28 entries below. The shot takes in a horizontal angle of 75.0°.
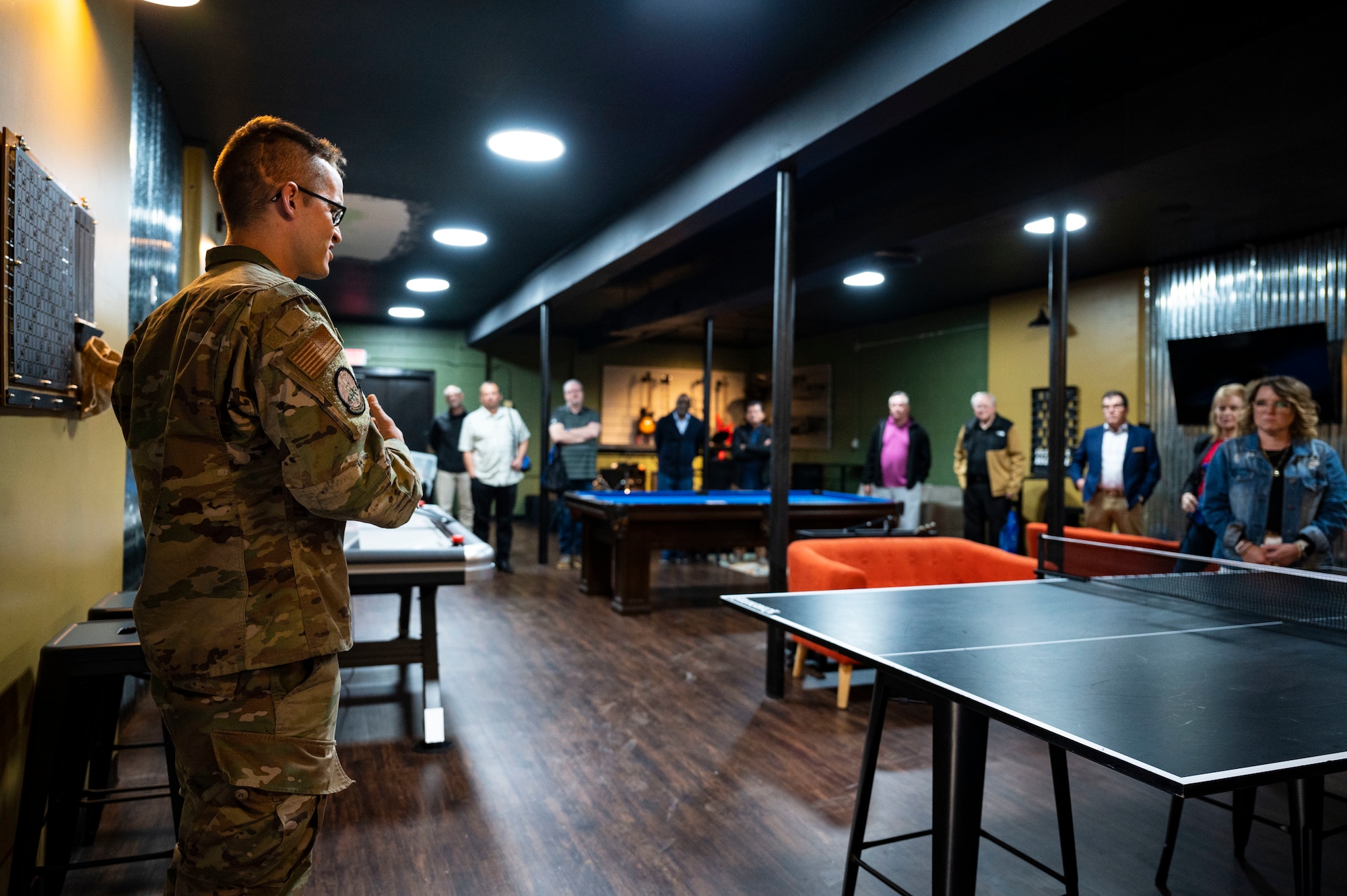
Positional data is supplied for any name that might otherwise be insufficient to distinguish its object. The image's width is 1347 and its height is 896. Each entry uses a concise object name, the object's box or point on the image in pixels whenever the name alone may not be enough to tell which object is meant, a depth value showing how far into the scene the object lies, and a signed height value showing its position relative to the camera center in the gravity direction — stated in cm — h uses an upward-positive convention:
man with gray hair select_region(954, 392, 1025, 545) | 768 -8
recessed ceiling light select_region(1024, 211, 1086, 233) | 606 +168
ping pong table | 131 -41
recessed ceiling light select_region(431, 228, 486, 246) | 685 +174
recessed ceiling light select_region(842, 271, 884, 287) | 793 +166
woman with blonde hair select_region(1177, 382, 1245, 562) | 431 +2
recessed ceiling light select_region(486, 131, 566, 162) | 469 +170
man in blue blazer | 668 -6
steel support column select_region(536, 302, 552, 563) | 803 +65
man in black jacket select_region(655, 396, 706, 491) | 824 +8
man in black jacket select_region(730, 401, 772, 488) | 859 +11
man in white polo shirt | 734 -3
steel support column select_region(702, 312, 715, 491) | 848 +65
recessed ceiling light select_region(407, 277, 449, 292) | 912 +179
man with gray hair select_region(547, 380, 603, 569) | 780 +9
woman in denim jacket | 343 -8
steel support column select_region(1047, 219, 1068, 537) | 425 +41
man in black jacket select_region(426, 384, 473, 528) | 816 -9
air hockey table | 320 -44
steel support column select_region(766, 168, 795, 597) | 411 +45
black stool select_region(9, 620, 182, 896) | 193 -69
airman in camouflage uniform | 140 -15
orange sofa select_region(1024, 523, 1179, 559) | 477 -45
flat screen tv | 626 +77
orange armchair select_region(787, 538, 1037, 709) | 398 -50
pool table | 587 -48
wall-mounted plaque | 199 +42
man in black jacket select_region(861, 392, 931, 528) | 771 +1
